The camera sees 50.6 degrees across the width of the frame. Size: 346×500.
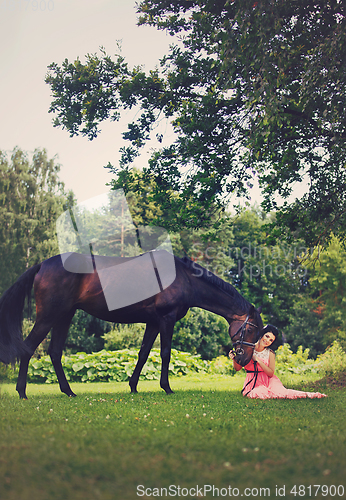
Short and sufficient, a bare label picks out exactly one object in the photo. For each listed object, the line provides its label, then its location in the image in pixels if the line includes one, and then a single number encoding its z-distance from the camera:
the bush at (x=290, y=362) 12.84
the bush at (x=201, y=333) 20.49
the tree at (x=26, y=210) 21.59
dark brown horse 6.70
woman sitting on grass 6.80
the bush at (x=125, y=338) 16.03
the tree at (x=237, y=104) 7.55
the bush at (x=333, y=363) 10.79
